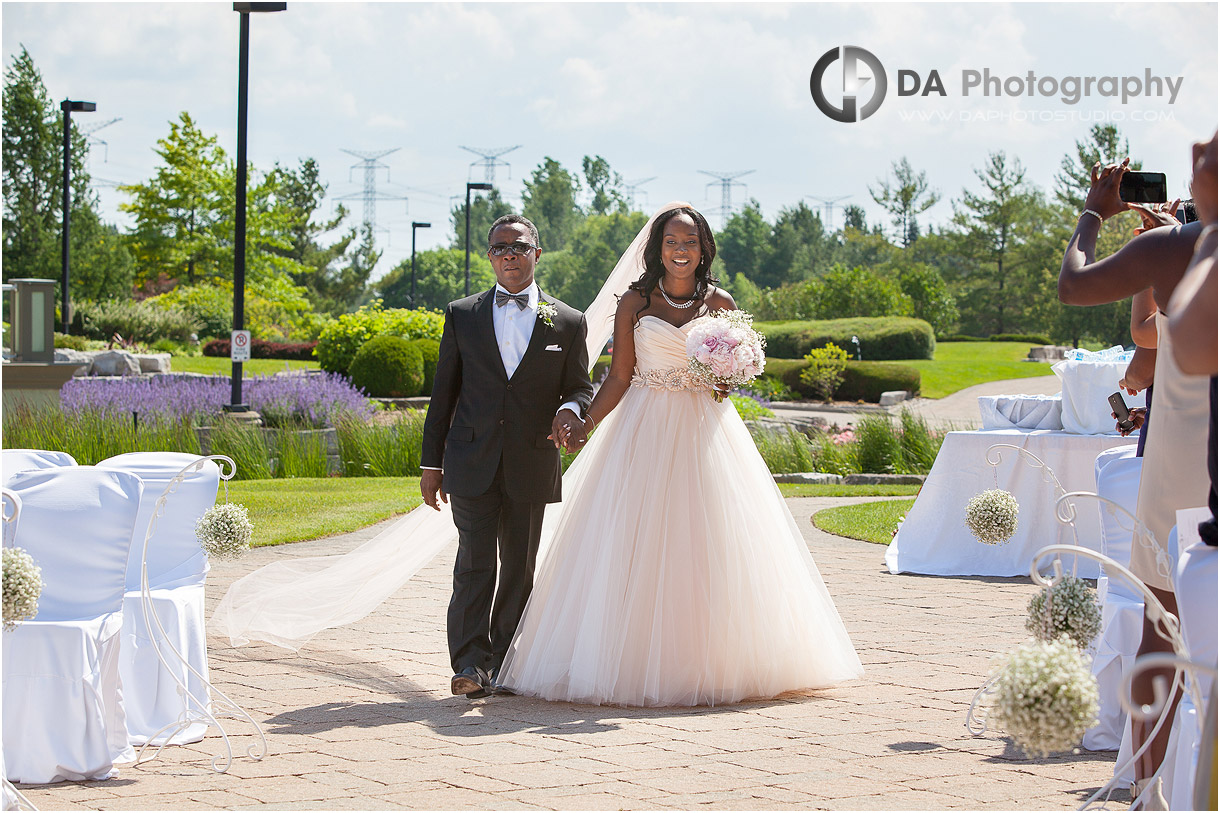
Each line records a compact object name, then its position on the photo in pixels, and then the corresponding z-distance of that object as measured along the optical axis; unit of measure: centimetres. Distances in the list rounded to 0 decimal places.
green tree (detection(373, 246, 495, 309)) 9712
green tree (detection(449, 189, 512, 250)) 11212
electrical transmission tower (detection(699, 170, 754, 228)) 10138
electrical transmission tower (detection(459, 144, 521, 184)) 9550
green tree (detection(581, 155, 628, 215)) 12081
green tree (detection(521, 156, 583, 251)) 11044
